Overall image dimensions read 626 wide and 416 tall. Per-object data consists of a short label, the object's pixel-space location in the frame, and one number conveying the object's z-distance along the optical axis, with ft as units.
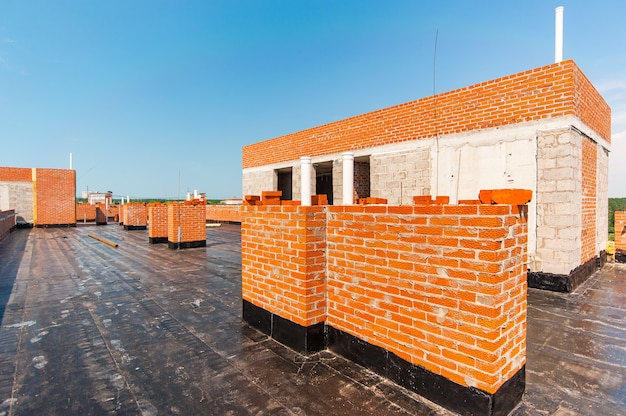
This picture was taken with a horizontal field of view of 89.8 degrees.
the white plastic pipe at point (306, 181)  11.27
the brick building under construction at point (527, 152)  19.47
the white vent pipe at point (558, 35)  20.16
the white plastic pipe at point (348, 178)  11.06
